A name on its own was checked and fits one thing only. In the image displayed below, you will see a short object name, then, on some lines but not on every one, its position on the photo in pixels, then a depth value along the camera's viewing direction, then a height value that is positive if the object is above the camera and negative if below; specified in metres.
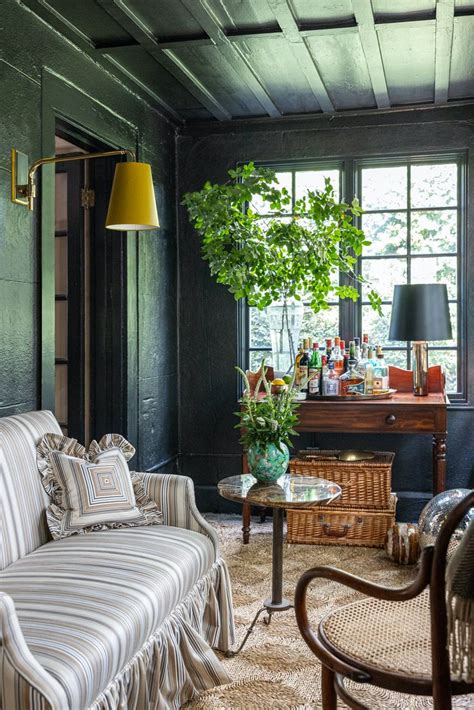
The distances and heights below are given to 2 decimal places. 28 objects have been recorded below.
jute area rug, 2.57 -1.16
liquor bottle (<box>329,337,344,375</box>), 4.66 -0.07
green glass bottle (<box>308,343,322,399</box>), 4.57 -0.16
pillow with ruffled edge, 2.83 -0.51
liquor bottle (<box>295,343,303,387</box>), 4.57 -0.11
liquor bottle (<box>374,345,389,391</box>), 4.62 -0.17
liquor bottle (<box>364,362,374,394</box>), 4.55 -0.21
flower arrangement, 3.16 -0.31
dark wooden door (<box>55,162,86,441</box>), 4.41 +0.26
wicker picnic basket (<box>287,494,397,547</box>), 4.36 -1.03
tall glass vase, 4.88 +0.09
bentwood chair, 1.52 -0.69
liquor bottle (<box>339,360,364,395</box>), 4.54 -0.23
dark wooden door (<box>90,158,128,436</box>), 4.39 +0.16
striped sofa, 1.83 -0.74
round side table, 2.91 -0.58
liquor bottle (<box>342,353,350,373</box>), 4.68 -0.11
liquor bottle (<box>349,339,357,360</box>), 4.66 -0.03
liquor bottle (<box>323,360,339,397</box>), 4.54 -0.25
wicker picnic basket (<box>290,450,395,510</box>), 4.35 -0.75
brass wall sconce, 2.92 +0.56
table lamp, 4.35 +0.18
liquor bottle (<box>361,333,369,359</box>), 4.70 +0.01
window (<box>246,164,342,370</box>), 5.09 +0.20
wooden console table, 4.29 -0.42
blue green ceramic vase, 3.15 -0.48
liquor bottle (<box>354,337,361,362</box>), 4.76 -0.02
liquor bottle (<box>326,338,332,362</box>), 4.76 -0.01
